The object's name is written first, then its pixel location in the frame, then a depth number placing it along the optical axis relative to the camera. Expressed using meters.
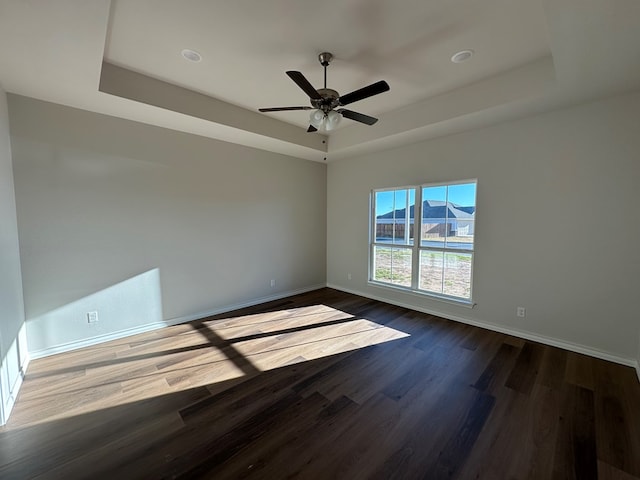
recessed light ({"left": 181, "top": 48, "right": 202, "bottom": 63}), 2.39
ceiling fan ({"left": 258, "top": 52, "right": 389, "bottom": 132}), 2.19
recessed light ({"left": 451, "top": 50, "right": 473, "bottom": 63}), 2.41
